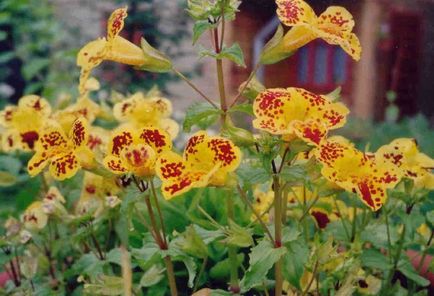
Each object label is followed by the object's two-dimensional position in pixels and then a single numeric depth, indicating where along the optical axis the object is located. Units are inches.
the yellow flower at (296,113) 22.8
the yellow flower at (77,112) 30.1
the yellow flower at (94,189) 30.7
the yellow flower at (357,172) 23.1
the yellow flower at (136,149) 23.5
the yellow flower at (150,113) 31.0
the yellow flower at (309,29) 24.0
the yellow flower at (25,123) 31.4
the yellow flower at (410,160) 27.6
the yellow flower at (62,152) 25.1
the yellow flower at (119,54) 25.4
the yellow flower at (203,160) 23.2
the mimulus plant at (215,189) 23.5
